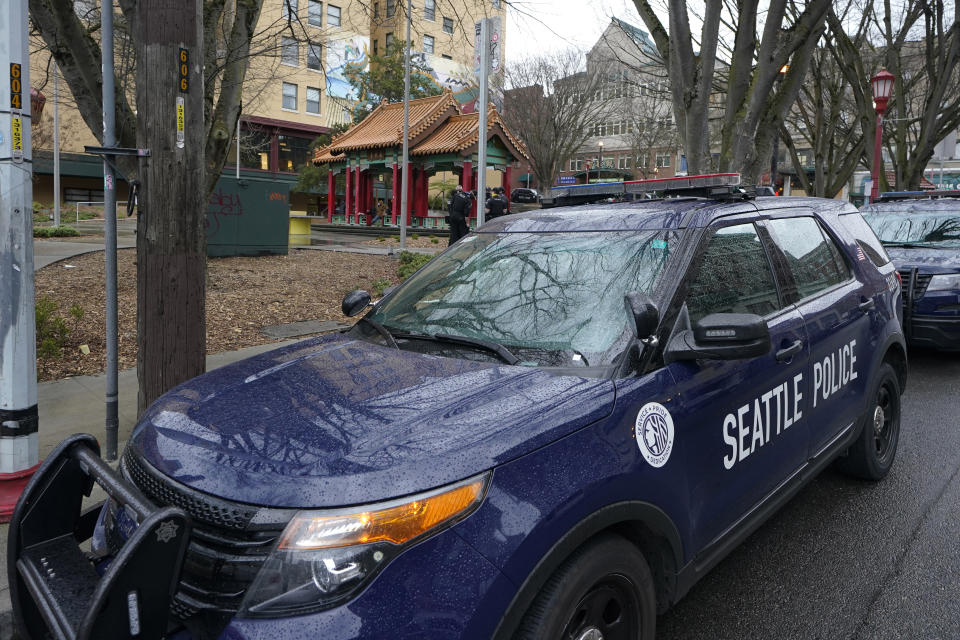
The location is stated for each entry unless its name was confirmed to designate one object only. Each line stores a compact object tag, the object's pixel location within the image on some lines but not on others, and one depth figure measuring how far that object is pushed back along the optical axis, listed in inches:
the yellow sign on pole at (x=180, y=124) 165.5
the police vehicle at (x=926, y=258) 291.9
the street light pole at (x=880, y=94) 602.5
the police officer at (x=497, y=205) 518.7
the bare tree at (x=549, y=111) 1333.7
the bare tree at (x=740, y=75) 358.0
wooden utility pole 163.5
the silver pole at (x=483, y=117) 378.6
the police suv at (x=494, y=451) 70.0
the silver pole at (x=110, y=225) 166.1
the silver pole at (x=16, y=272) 141.6
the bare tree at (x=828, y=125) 742.5
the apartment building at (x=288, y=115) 1375.5
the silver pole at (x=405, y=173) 679.7
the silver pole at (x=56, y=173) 831.7
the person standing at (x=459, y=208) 649.6
